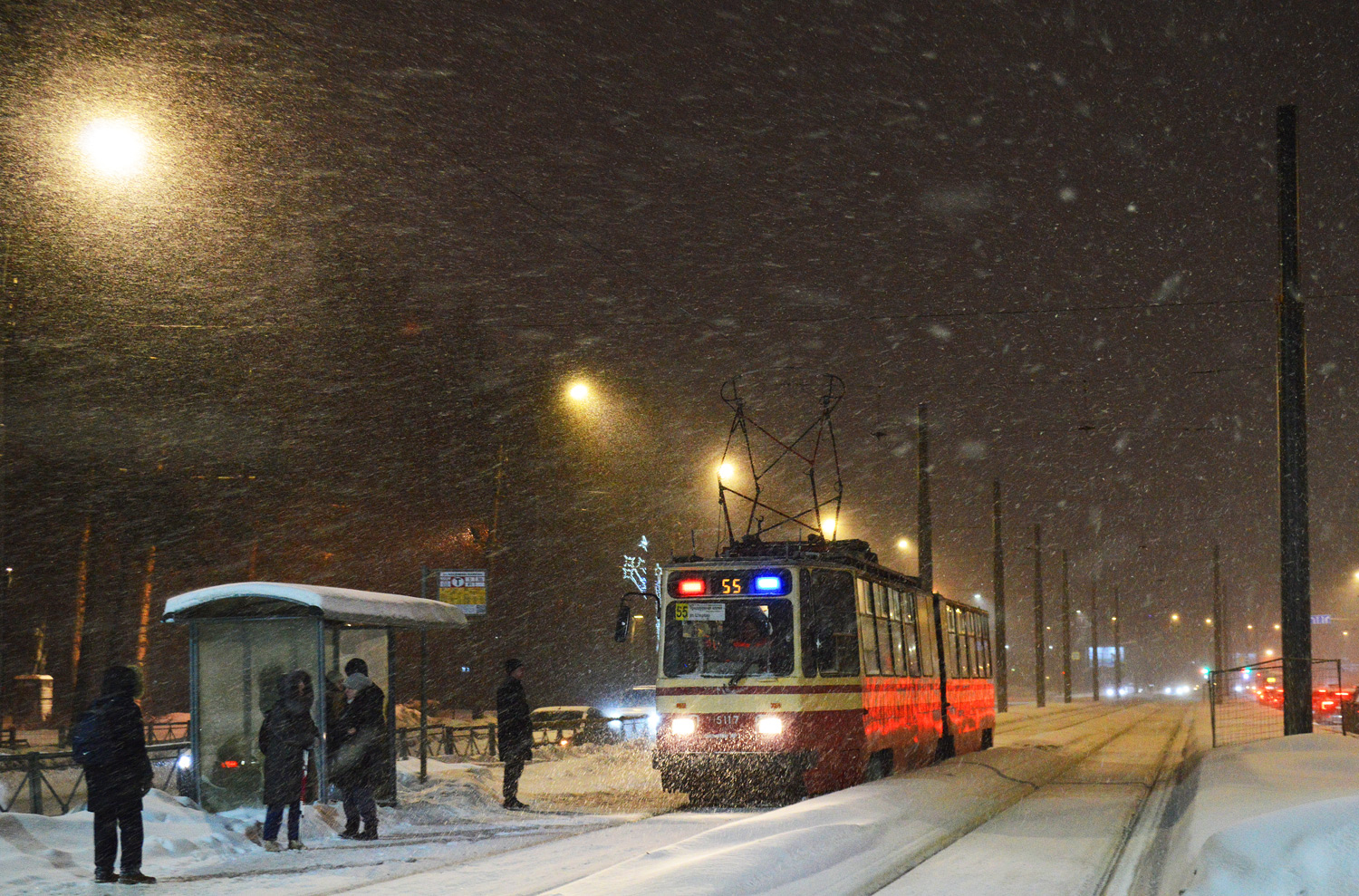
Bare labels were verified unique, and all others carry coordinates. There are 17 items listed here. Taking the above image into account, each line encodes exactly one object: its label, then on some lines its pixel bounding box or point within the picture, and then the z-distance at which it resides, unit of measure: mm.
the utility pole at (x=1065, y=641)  68688
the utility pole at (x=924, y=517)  32062
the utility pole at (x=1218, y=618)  79875
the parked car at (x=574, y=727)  30406
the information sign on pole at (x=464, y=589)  18297
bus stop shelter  13703
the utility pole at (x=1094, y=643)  84188
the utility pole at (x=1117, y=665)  83375
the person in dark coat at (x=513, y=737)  15719
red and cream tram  15688
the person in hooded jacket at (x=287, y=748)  11969
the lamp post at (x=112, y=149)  15141
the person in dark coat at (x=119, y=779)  10219
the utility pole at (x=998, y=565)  46344
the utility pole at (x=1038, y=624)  59125
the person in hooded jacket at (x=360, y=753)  12812
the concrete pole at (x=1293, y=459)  18484
